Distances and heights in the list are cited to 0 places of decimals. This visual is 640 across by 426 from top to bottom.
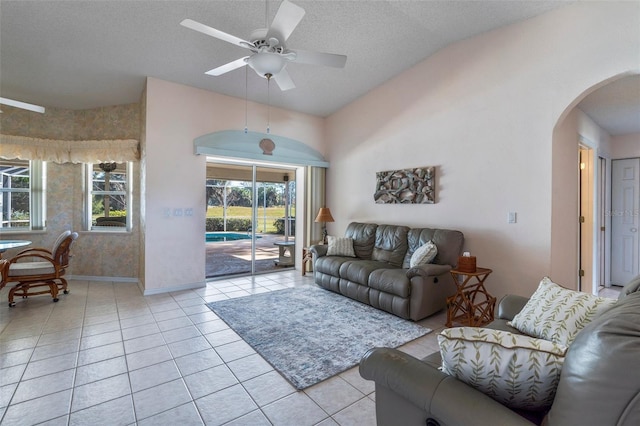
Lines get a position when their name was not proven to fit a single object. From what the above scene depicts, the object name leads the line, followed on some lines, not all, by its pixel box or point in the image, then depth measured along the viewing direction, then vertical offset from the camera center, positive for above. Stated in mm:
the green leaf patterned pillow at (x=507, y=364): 1041 -547
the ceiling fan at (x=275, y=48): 2229 +1417
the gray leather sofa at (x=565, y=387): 754 -556
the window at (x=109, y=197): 5344 +281
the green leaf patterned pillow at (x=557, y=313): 1625 -582
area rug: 2504 -1245
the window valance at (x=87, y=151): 4906 +1042
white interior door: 4949 -89
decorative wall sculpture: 4254 +417
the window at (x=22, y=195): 4980 +298
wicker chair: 3795 -781
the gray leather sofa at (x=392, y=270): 3410 -735
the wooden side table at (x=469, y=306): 3248 -1041
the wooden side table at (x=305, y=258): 5596 -852
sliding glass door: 5547 -64
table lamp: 5516 -56
